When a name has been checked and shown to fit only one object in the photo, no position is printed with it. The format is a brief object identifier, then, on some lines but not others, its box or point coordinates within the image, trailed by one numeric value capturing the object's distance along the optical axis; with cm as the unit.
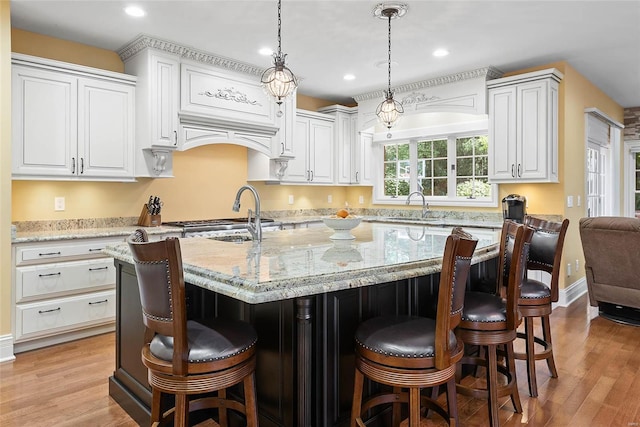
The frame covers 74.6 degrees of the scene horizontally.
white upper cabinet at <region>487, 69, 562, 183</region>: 450
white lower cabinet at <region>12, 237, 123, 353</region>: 335
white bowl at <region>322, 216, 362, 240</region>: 275
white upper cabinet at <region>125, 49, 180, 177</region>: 408
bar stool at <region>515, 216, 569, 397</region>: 255
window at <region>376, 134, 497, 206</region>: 545
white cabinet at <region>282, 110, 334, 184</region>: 573
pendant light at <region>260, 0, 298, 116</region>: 276
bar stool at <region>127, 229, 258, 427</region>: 149
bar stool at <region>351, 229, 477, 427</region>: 156
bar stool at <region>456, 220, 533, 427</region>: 208
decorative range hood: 409
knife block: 430
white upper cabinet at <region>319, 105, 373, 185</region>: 625
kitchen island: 159
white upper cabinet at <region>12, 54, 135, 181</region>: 350
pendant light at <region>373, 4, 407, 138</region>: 331
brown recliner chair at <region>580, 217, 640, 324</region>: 384
